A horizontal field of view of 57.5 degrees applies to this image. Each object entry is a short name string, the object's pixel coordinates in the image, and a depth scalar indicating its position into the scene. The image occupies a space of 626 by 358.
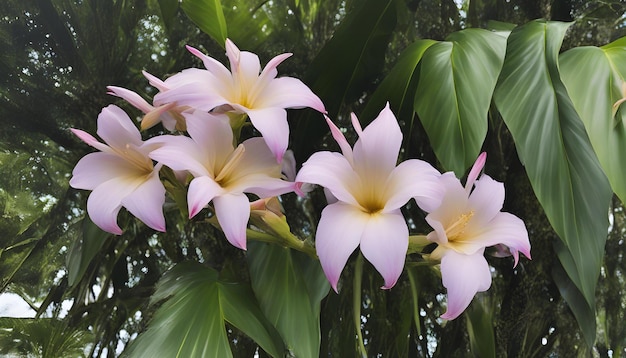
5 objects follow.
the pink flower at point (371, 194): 0.27
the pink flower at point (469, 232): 0.29
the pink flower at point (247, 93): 0.30
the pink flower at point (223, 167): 0.28
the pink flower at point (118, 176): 0.28
